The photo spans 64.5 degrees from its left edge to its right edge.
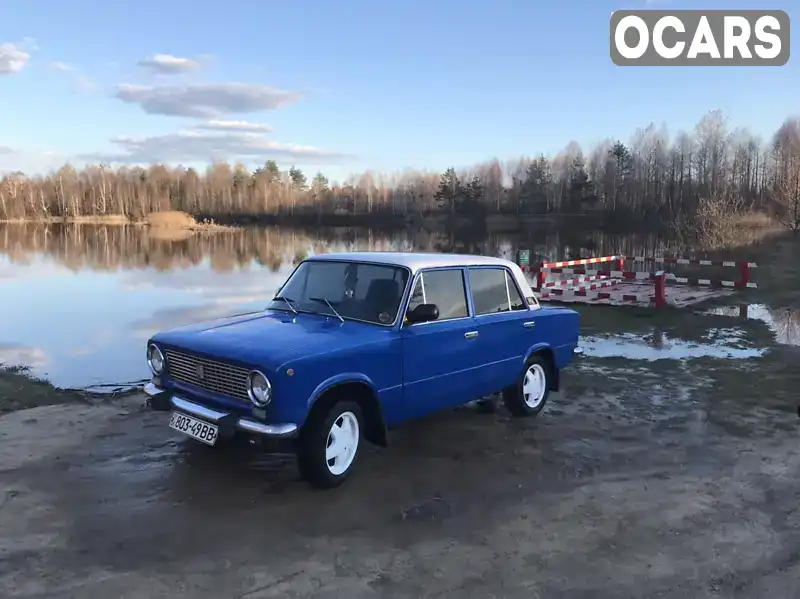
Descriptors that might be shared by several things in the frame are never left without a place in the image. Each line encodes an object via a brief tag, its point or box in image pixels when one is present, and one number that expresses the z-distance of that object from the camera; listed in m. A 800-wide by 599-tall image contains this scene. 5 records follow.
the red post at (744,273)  18.86
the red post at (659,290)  16.03
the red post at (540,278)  17.76
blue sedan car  4.91
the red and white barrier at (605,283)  16.48
